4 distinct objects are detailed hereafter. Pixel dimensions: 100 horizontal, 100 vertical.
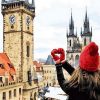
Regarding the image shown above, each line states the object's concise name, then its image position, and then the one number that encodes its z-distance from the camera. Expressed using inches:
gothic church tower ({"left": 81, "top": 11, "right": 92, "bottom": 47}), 3314.7
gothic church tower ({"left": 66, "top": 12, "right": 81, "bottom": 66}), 3344.0
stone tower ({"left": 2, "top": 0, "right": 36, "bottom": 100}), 1470.2
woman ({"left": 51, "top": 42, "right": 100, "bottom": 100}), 122.0
